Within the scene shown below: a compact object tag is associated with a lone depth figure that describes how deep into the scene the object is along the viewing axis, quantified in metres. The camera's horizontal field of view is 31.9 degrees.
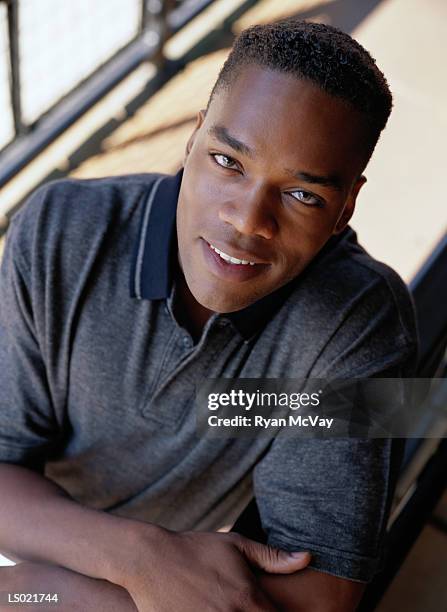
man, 0.95
